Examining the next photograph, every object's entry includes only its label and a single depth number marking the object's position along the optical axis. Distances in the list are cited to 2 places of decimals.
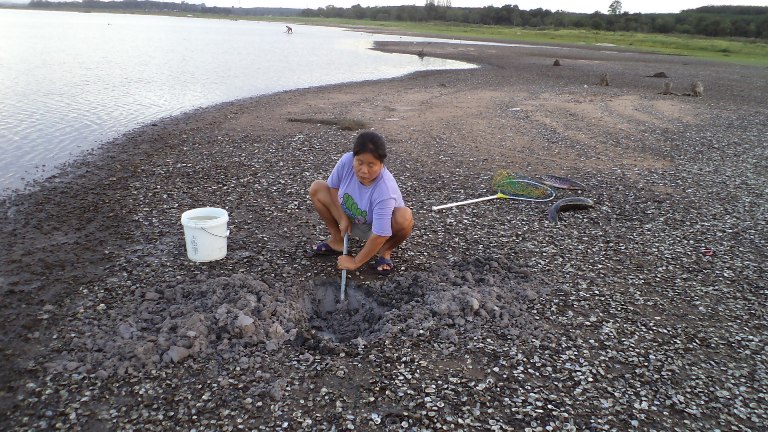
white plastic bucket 5.23
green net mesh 7.98
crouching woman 4.64
